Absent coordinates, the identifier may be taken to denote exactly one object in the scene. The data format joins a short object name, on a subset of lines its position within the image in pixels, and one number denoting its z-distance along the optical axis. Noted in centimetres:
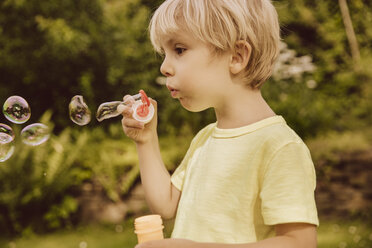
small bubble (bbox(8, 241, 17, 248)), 533
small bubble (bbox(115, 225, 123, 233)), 571
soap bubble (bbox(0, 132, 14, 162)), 259
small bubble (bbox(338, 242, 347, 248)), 476
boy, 145
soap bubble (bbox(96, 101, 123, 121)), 209
